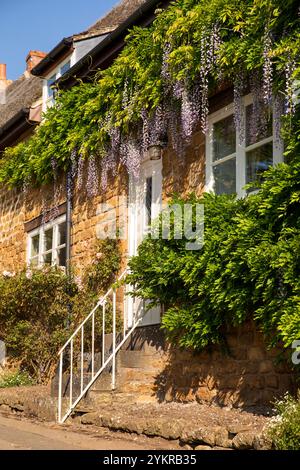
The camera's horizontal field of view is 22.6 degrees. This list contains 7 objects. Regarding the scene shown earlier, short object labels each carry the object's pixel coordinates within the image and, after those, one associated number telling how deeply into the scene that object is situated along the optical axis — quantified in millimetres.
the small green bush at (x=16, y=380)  10977
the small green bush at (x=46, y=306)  9898
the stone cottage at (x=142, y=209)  7219
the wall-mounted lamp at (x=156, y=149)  8938
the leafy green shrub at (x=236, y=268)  6281
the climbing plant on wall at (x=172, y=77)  6926
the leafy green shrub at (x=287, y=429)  5195
